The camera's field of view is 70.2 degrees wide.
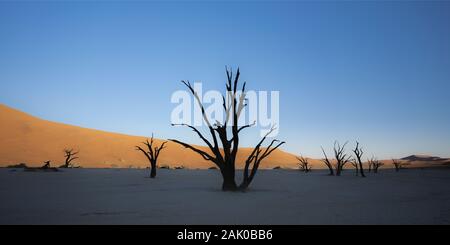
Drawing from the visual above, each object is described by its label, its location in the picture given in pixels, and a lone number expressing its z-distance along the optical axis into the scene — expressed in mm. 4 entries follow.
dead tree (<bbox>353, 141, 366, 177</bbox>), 29147
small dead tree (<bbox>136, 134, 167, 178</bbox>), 20866
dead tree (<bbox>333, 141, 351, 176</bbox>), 32206
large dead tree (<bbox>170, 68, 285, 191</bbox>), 11312
